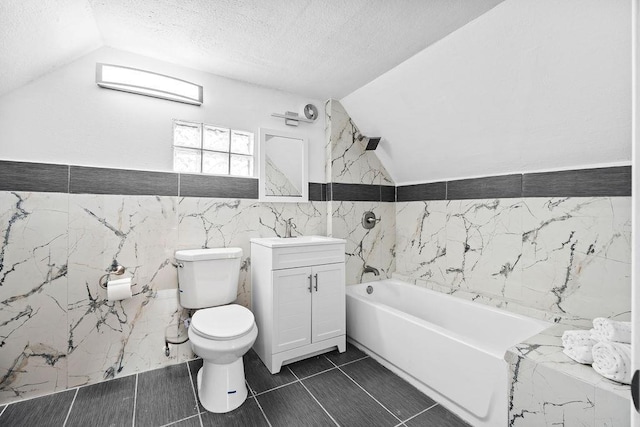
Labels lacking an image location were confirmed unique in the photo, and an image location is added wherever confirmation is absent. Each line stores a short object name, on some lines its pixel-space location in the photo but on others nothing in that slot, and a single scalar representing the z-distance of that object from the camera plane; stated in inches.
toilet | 62.4
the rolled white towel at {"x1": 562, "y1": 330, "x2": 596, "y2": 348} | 51.5
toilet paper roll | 69.9
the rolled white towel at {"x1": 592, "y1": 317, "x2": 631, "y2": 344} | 49.4
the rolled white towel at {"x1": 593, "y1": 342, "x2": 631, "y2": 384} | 43.7
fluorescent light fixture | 73.2
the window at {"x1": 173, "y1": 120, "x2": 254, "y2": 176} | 84.9
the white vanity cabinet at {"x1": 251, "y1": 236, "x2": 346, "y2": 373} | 79.7
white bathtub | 56.6
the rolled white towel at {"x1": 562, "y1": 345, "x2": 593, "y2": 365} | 49.2
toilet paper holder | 72.8
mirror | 96.3
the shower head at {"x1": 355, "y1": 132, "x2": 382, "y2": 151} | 107.5
